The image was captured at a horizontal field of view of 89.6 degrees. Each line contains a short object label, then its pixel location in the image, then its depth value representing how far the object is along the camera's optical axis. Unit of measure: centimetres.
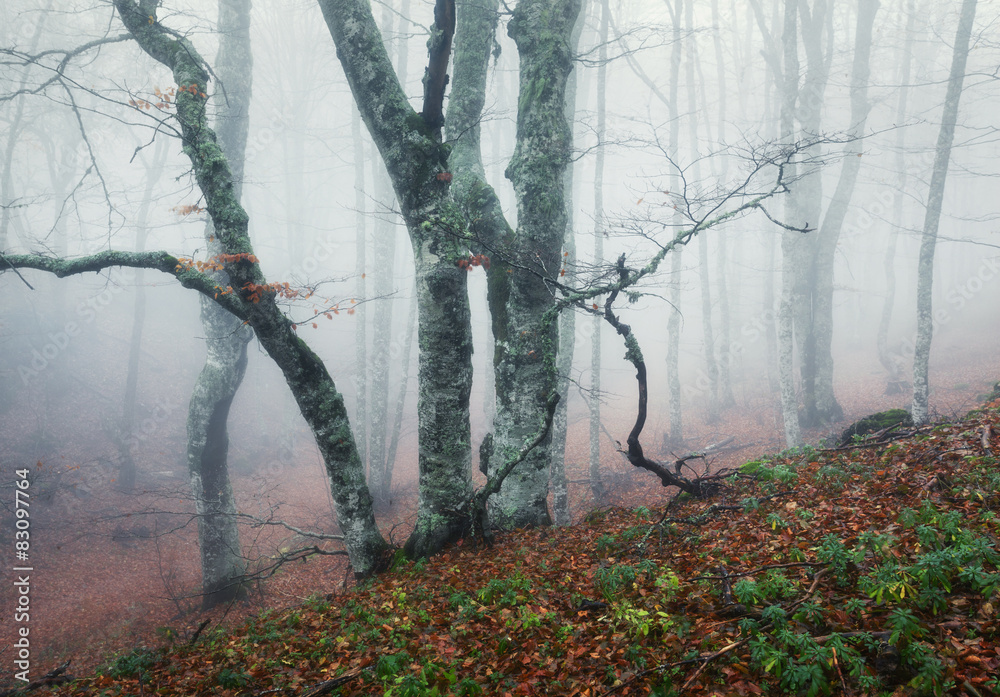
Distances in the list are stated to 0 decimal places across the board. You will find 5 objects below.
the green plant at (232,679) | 369
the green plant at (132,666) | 435
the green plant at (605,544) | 500
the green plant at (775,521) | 424
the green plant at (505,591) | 427
